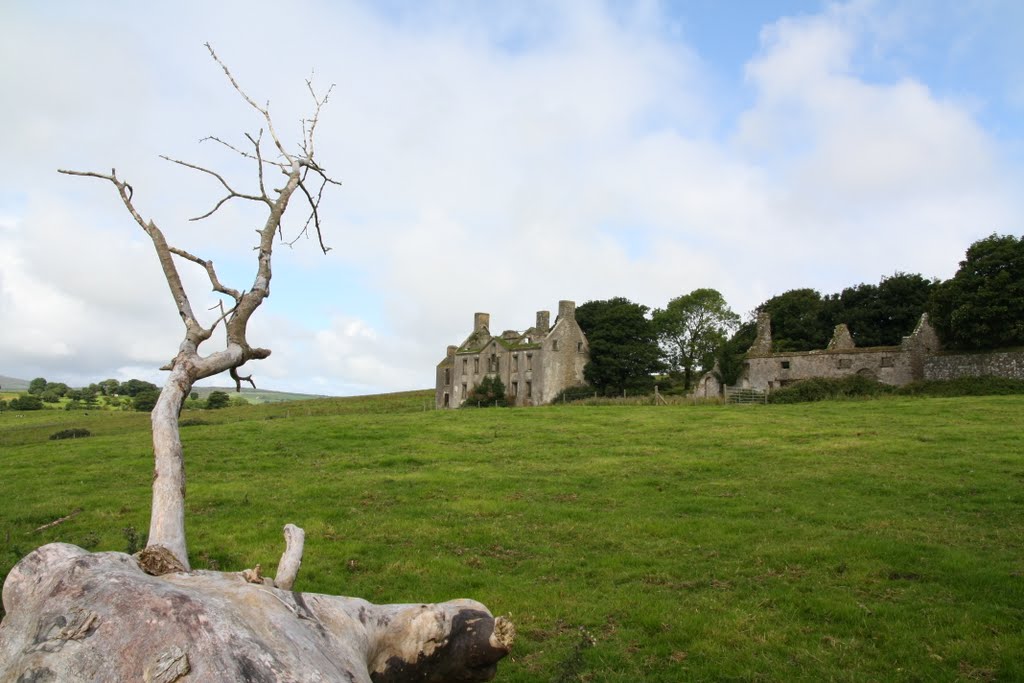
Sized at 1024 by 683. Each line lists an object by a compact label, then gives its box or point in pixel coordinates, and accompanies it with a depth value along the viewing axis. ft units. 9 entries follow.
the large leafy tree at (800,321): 243.19
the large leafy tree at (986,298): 148.77
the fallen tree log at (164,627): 11.84
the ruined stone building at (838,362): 167.63
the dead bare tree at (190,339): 19.83
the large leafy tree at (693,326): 260.13
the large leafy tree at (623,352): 214.28
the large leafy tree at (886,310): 224.12
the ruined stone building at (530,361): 209.67
